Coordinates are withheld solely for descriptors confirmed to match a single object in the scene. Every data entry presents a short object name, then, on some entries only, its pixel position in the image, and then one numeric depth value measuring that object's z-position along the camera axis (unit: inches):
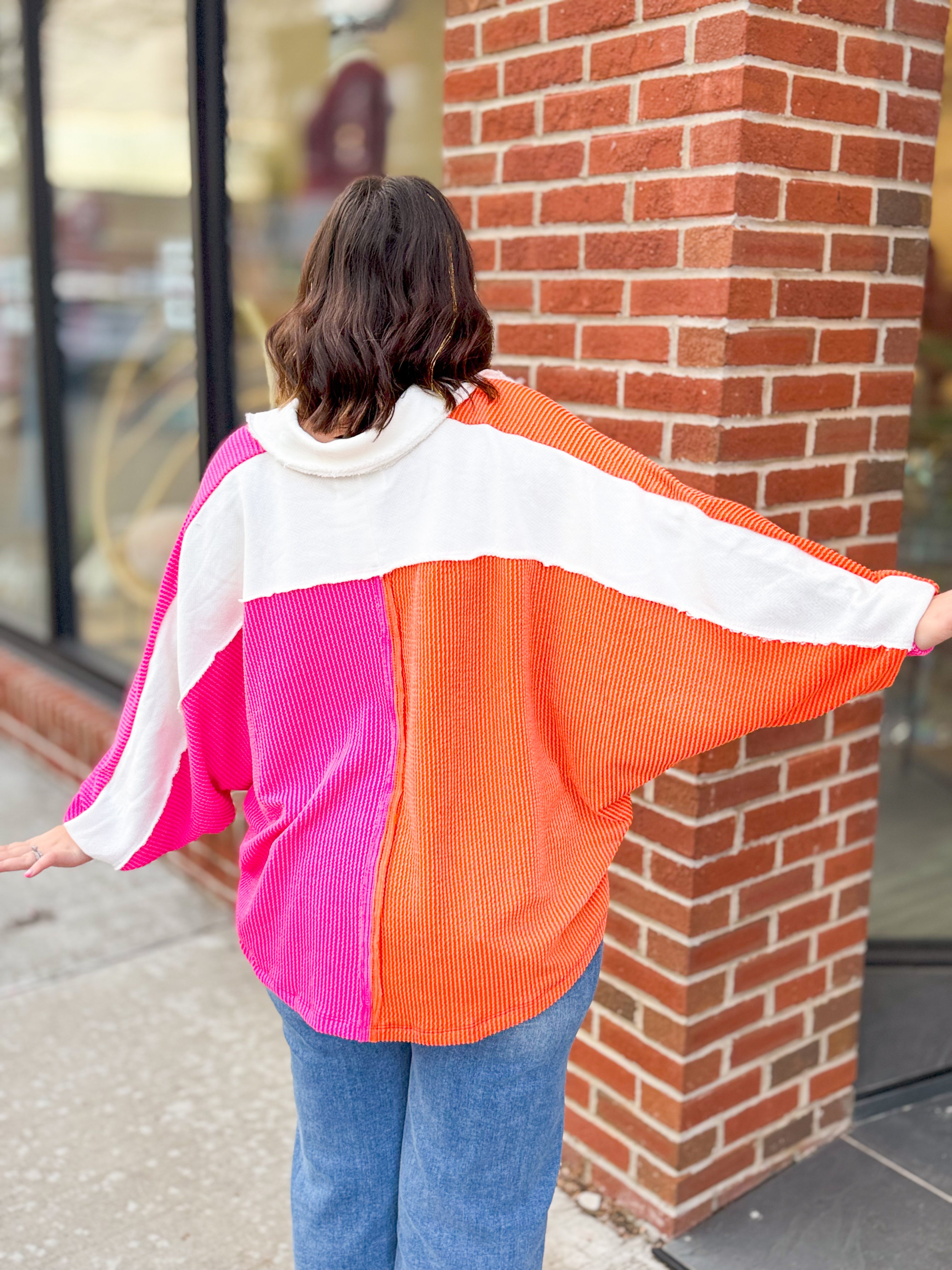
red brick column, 84.5
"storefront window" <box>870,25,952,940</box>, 146.0
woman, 59.7
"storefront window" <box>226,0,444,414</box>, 149.9
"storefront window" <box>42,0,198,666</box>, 187.3
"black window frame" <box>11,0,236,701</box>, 141.4
